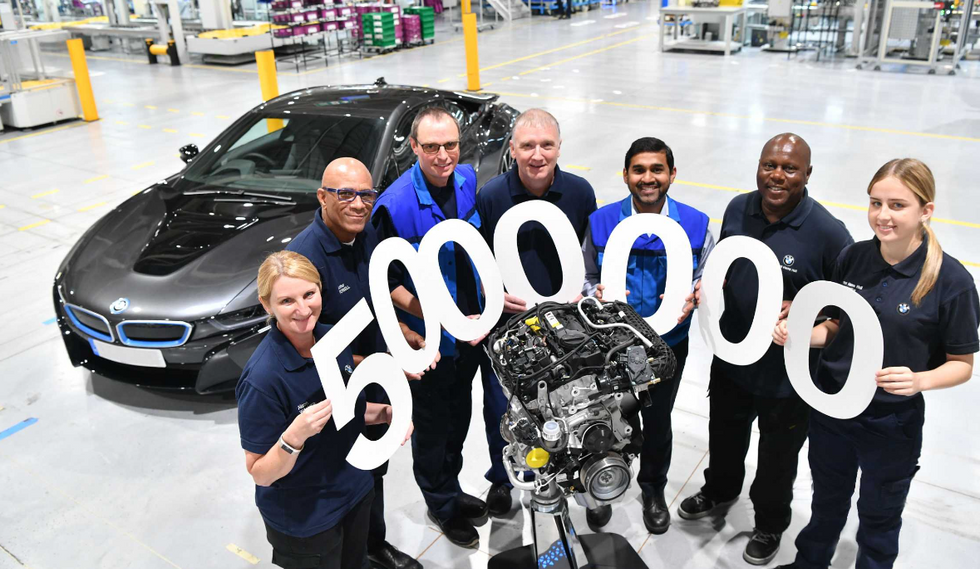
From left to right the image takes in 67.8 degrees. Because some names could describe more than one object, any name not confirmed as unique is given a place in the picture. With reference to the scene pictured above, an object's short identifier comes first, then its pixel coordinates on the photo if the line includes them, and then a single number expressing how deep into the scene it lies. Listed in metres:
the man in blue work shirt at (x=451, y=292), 2.94
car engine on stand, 2.21
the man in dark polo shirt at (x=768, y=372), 2.64
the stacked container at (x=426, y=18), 17.06
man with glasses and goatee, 2.66
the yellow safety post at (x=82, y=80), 10.99
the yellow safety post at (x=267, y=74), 10.46
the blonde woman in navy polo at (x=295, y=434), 2.09
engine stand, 2.44
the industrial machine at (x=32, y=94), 10.66
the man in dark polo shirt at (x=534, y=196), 2.93
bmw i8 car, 3.95
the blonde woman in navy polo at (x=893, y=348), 2.25
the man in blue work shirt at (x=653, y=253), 2.80
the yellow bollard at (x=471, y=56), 12.30
